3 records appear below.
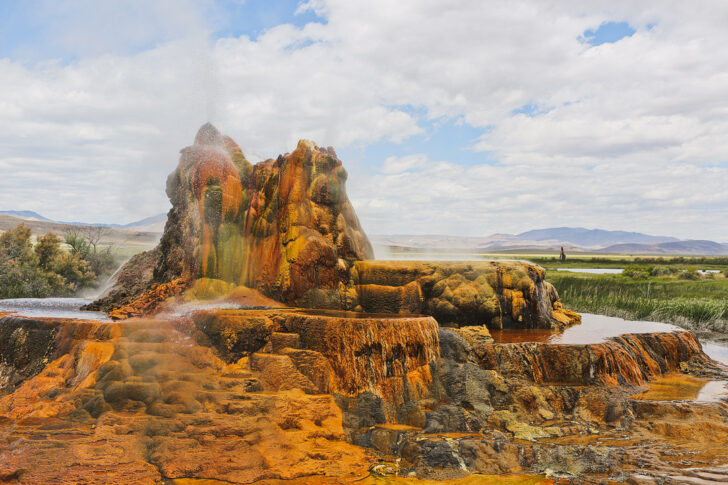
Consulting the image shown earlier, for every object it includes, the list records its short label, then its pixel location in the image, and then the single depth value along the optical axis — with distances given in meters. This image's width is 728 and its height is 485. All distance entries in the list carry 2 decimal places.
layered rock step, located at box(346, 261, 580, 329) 13.48
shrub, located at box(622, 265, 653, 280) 39.50
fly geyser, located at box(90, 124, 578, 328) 13.49
